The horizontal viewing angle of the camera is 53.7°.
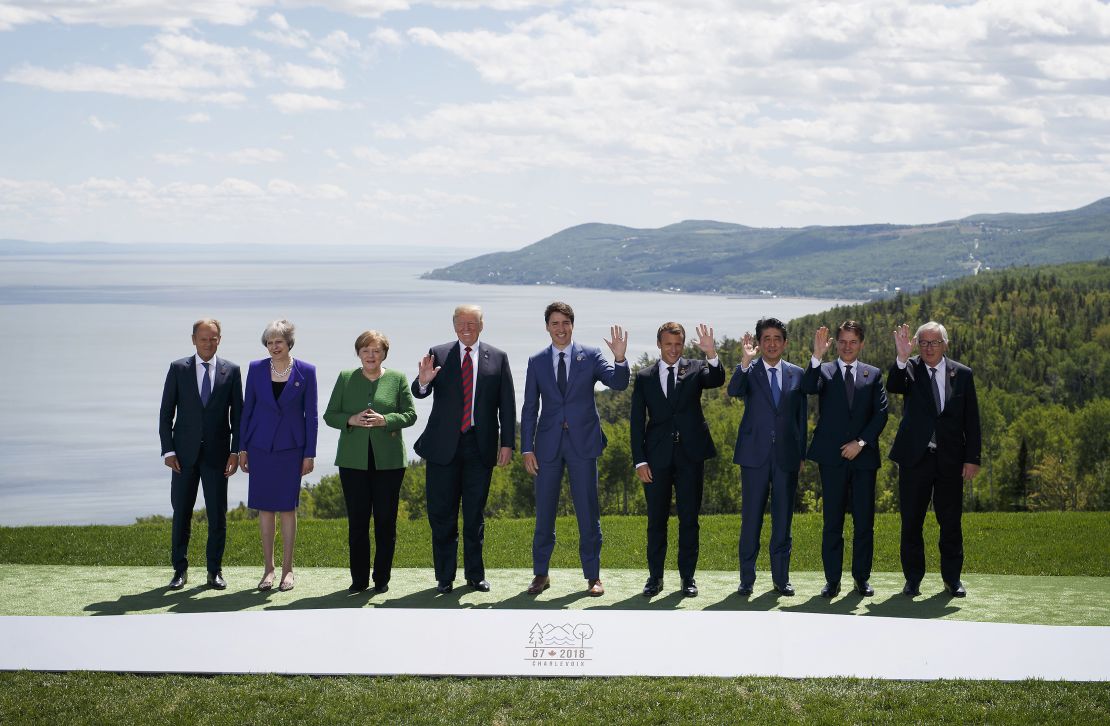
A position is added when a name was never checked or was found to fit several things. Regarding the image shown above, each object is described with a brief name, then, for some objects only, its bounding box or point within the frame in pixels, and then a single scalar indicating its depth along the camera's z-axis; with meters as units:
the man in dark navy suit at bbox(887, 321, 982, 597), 8.76
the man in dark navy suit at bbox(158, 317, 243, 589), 9.03
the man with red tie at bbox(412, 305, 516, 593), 8.71
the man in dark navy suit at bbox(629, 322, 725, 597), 8.52
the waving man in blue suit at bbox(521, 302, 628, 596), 8.56
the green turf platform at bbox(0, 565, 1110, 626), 8.37
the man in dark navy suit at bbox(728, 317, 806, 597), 8.56
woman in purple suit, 8.82
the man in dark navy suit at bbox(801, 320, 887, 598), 8.66
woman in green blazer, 8.71
